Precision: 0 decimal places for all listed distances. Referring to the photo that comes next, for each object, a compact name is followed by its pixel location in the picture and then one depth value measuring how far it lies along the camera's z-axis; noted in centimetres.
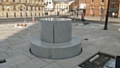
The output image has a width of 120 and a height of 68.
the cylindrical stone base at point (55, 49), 571
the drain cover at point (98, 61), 527
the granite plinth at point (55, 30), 615
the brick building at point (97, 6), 4031
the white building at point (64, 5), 9669
